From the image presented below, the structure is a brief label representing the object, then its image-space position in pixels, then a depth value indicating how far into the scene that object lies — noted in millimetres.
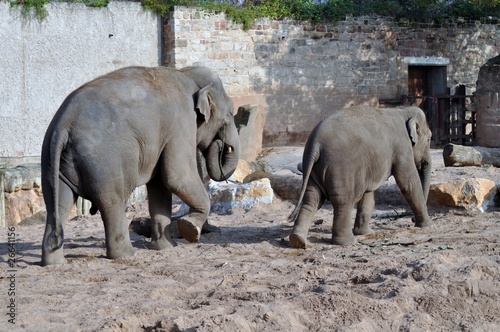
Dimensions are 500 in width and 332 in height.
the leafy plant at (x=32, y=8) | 18500
